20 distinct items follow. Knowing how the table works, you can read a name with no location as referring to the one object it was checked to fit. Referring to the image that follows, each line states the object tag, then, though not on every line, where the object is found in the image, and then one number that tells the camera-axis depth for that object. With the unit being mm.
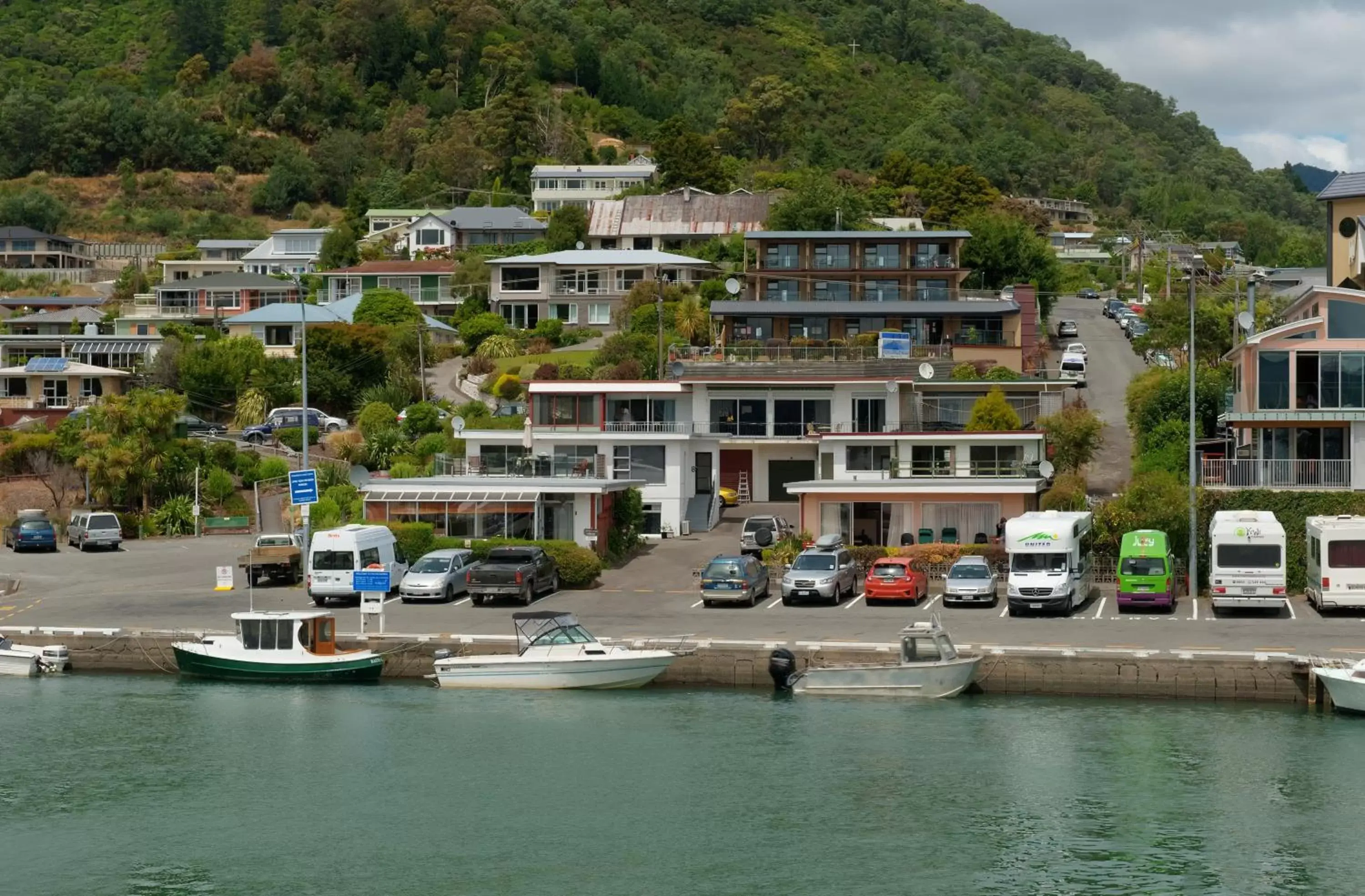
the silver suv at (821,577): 49406
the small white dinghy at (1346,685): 38312
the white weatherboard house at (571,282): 104875
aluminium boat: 41094
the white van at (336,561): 50312
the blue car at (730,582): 49312
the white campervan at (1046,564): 47219
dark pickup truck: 49719
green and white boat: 44250
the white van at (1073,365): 85812
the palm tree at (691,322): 90625
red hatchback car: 49406
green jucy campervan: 47188
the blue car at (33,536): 62469
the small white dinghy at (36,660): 45531
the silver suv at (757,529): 58500
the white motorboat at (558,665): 42500
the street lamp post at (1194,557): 49984
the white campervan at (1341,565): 46281
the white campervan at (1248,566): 46375
